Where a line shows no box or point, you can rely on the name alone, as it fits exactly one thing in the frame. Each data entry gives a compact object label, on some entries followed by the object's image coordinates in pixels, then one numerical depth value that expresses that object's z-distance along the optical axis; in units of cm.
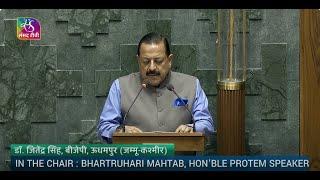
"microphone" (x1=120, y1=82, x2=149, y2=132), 753
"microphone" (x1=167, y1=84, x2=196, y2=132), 715
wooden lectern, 634
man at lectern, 749
